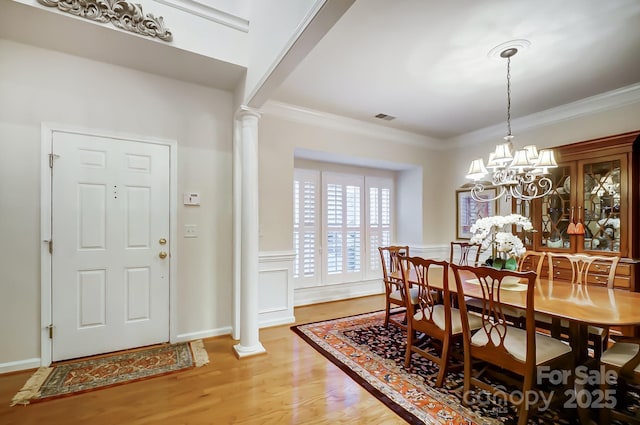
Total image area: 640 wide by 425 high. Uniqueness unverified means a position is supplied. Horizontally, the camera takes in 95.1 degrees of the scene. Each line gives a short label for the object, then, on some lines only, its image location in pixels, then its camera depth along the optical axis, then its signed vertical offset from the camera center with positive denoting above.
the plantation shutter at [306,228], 4.51 -0.22
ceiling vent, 4.15 +1.40
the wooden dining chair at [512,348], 1.69 -0.85
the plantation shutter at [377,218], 5.26 -0.08
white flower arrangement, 2.43 -0.19
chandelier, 2.50 +0.45
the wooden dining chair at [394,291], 3.00 -0.84
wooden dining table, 1.65 -0.59
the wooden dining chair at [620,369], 1.65 -0.88
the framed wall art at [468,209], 4.59 +0.08
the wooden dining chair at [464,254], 3.81 -0.62
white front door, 2.59 -0.29
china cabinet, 3.02 +0.09
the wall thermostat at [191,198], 3.08 +0.16
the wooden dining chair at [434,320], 2.20 -0.86
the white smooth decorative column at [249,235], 2.81 -0.21
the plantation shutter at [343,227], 4.81 -0.23
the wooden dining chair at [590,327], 2.18 -0.87
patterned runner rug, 2.16 -1.32
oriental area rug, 1.88 -1.31
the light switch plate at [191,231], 3.09 -0.19
